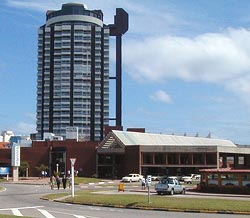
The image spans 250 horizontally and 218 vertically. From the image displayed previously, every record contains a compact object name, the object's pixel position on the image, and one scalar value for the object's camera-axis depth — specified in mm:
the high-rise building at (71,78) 190125
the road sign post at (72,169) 42197
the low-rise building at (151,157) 106750
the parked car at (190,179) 85125
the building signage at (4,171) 103750
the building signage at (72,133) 128875
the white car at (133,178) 93125
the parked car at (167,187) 48750
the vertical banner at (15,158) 94619
